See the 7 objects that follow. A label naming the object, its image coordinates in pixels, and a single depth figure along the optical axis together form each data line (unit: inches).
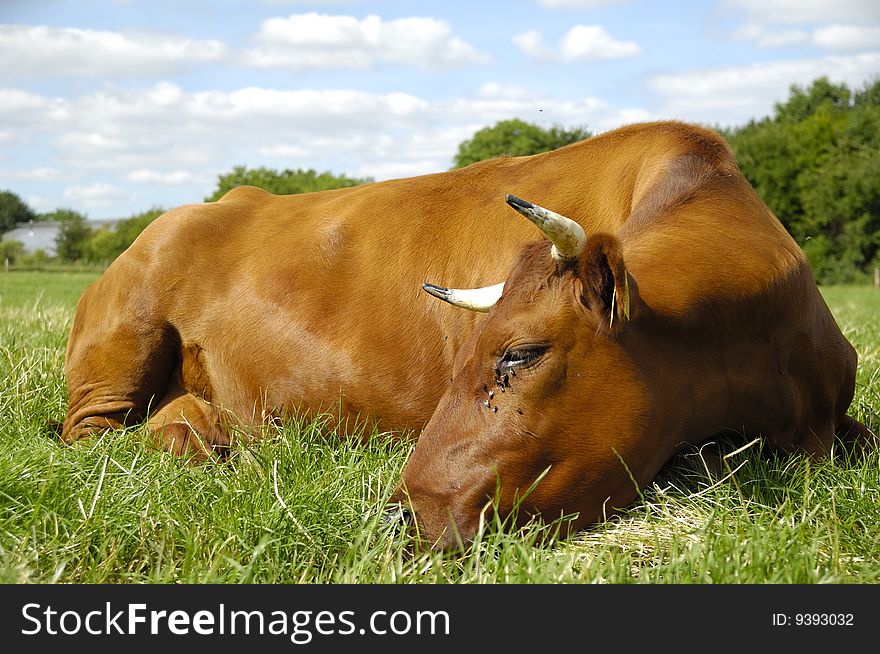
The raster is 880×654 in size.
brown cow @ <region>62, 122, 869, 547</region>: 129.4
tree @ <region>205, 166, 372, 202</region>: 2632.9
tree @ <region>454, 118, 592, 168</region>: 2551.7
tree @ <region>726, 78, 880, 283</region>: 1972.2
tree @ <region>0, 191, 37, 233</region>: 4866.1
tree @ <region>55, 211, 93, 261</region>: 2940.5
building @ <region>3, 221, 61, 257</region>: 4559.5
